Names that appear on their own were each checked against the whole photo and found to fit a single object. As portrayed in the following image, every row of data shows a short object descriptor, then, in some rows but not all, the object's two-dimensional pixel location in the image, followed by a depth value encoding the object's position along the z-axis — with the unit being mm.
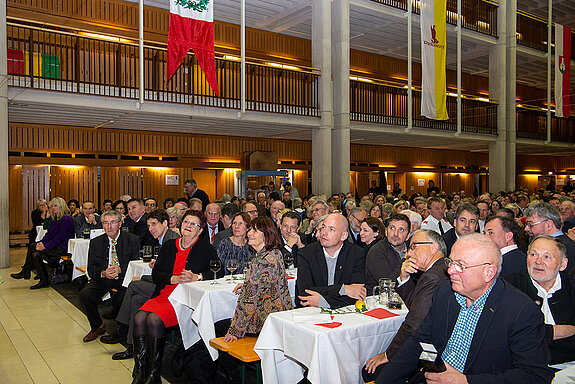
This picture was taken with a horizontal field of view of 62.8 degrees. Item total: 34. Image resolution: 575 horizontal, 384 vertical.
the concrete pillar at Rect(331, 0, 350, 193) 13930
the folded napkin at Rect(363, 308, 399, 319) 3535
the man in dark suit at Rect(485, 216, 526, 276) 4359
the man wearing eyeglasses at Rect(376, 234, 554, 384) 2385
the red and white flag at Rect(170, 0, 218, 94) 10516
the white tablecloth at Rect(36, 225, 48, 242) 9605
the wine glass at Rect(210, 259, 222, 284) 4715
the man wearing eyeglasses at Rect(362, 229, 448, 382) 3215
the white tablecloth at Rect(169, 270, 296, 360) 4359
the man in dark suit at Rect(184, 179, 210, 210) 9873
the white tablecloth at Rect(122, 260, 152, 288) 5746
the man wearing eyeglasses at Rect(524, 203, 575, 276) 4875
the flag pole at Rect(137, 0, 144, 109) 10391
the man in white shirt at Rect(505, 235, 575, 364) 3328
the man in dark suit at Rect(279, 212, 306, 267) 5980
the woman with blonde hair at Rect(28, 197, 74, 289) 8516
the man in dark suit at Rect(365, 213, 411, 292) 4508
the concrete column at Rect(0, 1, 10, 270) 9380
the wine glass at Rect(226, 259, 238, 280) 4786
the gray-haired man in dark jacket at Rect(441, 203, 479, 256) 5723
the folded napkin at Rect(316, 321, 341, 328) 3276
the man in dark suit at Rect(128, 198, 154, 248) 7025
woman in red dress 4262
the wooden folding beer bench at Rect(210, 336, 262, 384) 3633
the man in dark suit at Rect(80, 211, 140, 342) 5617
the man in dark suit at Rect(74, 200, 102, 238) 8844
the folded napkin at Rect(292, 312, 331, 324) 3422
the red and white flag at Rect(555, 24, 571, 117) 19188
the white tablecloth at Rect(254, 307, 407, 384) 3131
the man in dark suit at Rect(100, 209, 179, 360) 5117
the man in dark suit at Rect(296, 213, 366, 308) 4246
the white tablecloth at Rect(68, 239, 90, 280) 7809
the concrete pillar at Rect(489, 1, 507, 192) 18406
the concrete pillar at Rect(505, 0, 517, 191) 18719
